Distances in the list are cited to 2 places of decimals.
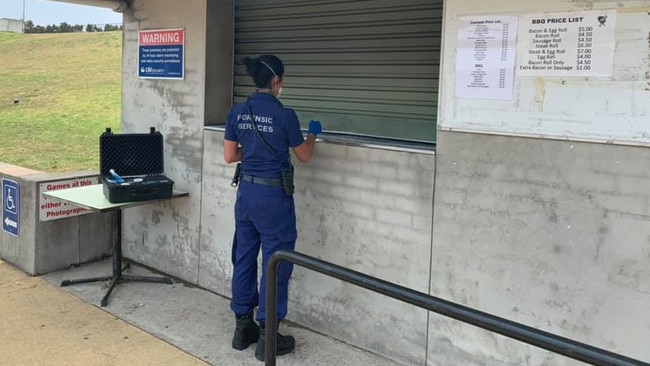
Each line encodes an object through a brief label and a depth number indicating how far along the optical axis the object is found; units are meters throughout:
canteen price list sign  3.03
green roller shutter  3.76
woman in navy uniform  3.48
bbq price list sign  2.73
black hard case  4.28
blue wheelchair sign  5.10
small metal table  4.21
